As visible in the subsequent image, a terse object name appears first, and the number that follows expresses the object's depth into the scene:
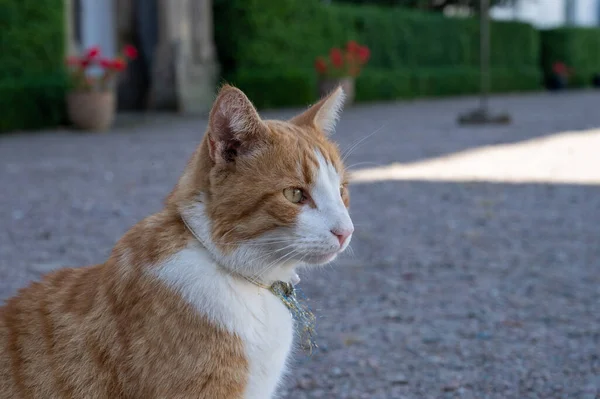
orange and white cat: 2.05
